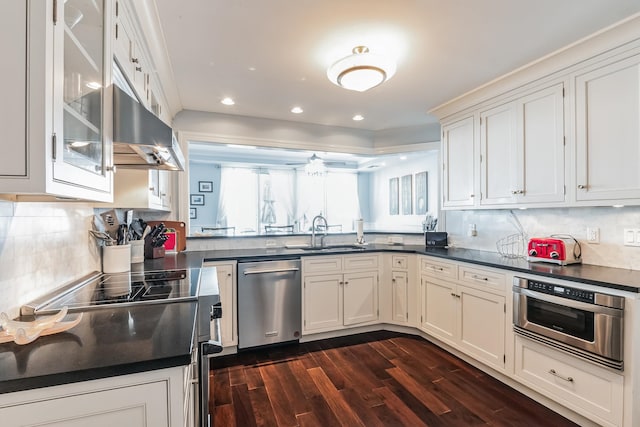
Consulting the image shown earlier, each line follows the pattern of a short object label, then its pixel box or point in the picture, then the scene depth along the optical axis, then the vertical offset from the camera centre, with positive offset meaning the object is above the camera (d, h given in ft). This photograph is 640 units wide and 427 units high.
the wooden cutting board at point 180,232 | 10.18 -0.60
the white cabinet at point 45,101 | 2.44 +0.98
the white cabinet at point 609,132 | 6.07 +1.70
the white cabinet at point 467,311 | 7.73 -2.74
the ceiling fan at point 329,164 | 21.75 +3.74
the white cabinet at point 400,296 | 10.89 -2.94
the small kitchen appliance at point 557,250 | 7.37 -0.89
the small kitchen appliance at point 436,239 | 11.39 -0.93
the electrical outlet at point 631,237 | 6.62 -0.50
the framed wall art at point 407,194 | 18.86 +1.22
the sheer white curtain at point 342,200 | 23.32 +1.08
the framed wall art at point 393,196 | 20.39 +1.19
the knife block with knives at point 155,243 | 9.00 -0.84
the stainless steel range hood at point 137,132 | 4.08 +1.15
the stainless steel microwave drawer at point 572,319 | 5.47 -2.09
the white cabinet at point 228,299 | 9.26 -2.55
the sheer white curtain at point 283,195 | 21.75 +1.36
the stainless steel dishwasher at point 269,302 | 9.49 -2.79
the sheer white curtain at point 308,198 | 22.33 +1.19
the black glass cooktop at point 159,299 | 4.07 -1.24
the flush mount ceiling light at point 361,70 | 6.61 +3.19
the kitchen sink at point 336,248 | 11.48 -1.30
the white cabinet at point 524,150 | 7.35 +1.68
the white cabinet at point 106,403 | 2.40 -1.56
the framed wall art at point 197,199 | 20.12 +0.98
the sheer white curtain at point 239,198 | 20.66 +1.08
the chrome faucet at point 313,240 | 12.16 -1.03
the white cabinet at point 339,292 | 10.30 -2.69
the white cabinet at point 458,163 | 9.65 +1.66
